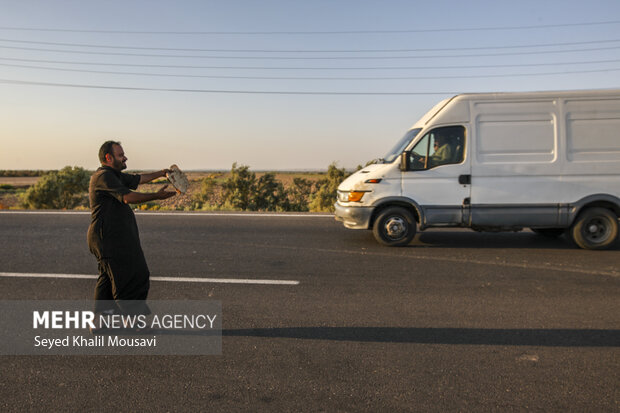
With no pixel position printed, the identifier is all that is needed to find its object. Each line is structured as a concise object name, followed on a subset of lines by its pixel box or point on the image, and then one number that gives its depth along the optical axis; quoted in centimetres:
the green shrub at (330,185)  2280
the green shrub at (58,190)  2509
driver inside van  764
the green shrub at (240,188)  2370
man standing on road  372
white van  736
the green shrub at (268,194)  2391
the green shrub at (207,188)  3028
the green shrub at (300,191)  2998
